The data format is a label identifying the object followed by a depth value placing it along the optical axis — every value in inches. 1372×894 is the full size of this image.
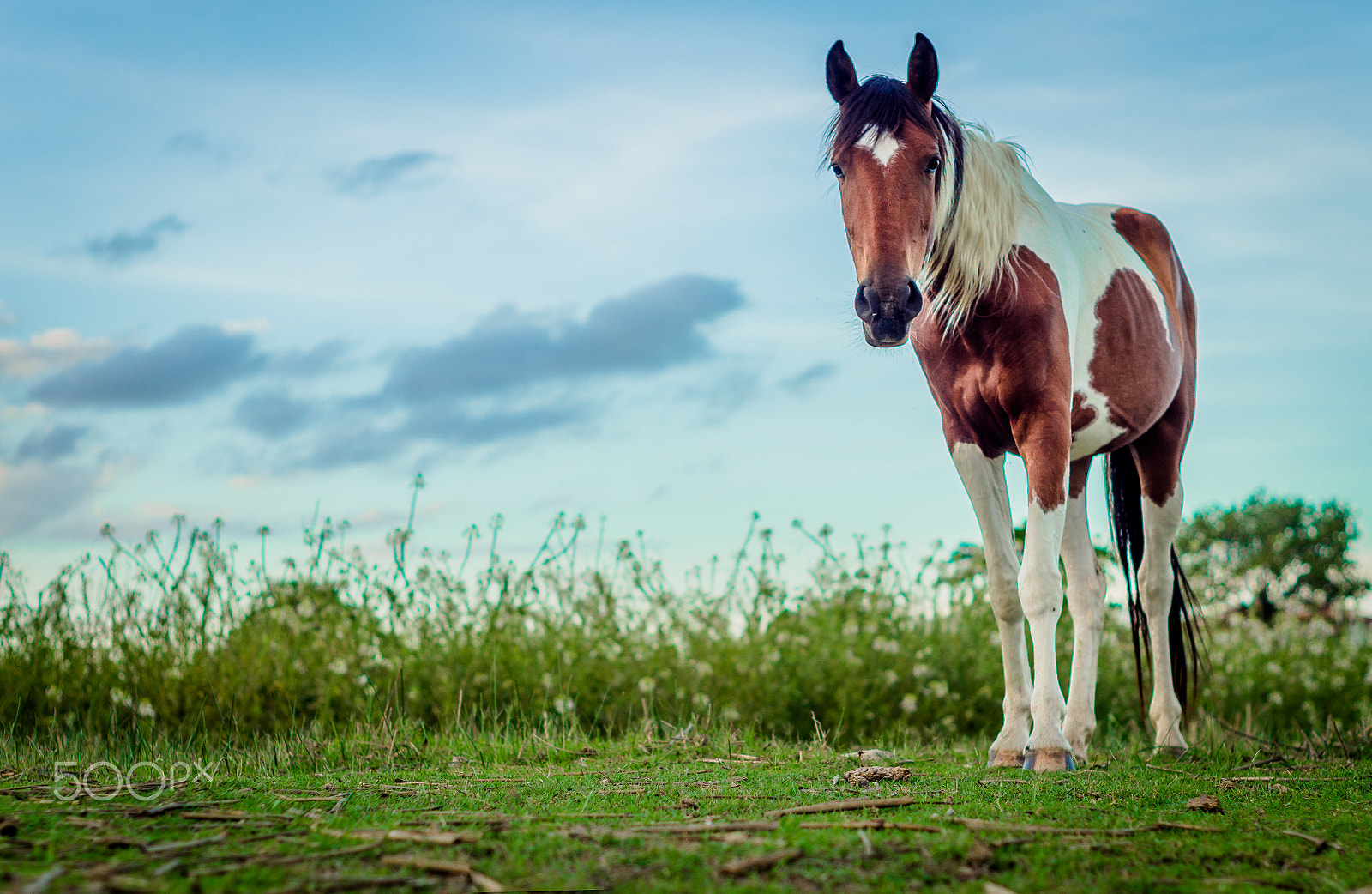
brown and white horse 157.2
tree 1344.7
